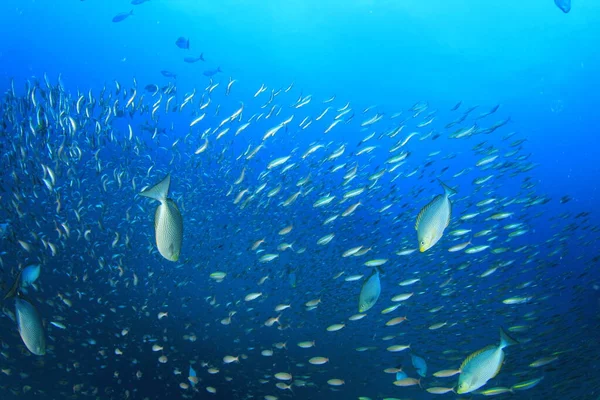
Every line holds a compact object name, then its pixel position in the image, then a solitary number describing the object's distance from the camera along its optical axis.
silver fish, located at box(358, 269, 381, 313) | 4.43
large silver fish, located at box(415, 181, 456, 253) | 2.78
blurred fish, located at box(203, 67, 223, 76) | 11.05
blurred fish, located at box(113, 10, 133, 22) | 9.81
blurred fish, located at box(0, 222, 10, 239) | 7.00
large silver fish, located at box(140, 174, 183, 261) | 1.81
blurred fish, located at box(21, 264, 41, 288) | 4.95
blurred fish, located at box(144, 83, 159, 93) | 10.23
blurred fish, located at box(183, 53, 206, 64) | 10.99
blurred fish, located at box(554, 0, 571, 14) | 4.35
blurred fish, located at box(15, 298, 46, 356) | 3.04
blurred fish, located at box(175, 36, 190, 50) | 10.11
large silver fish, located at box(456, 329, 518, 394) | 3.24
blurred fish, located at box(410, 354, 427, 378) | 7.08
